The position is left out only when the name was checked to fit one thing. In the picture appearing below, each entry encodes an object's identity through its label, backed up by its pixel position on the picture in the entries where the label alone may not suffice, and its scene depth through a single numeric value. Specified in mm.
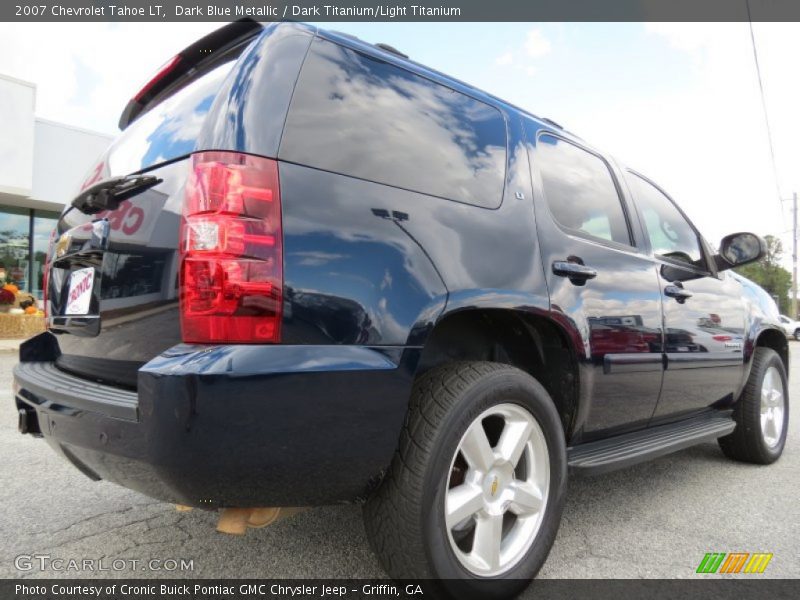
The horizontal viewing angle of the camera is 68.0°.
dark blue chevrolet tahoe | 1505
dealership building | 13539
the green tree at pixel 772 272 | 61938
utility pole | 39881
